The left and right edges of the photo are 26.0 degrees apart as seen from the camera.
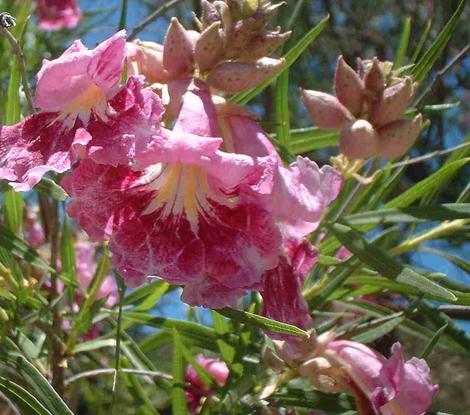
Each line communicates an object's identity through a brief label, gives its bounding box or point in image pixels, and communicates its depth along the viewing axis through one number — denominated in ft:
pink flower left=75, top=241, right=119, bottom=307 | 1.12
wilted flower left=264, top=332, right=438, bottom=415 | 0.63
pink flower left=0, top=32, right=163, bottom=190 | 0.52
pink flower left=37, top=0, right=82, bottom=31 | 1.67
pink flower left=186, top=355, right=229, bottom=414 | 0.79
